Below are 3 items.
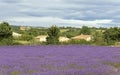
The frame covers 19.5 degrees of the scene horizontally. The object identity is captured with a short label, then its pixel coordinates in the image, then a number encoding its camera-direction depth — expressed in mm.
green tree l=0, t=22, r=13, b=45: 47000
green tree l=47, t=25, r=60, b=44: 47375
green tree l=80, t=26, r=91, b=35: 102100
